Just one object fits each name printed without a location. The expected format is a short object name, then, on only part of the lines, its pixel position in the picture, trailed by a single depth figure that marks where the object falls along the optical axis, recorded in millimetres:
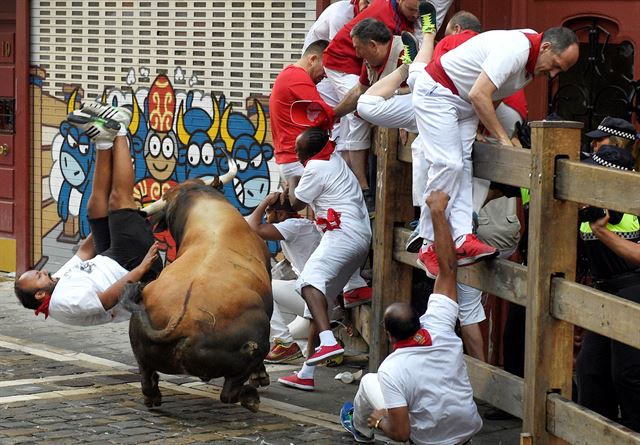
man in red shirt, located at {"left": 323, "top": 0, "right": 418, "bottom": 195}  13555
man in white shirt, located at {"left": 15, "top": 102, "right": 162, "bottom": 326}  13198
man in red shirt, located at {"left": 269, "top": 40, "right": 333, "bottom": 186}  13957
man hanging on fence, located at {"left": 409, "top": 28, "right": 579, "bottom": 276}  10311
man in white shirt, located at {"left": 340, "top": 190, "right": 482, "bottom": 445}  10166
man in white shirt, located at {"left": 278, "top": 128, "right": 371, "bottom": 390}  13052
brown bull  11316
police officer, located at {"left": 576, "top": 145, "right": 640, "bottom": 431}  10043
